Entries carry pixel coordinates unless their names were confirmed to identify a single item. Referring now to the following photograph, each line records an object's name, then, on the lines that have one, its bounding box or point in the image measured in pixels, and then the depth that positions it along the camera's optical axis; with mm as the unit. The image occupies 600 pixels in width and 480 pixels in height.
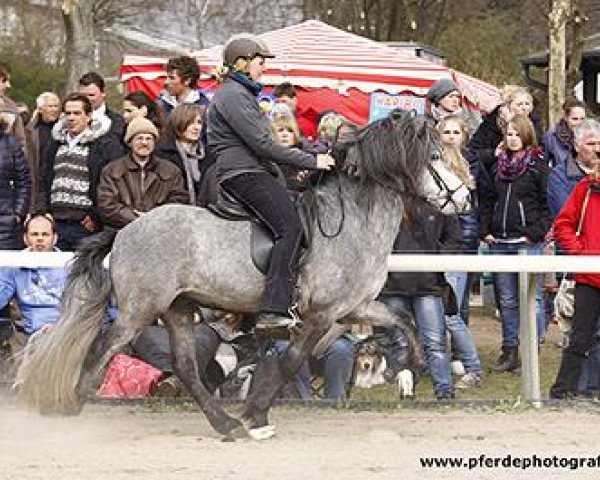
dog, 10500
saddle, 8617
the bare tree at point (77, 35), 21156
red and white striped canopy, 15891
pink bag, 10078
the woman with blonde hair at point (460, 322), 11133
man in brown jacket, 10656
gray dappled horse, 8641
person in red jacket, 10031
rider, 8516
